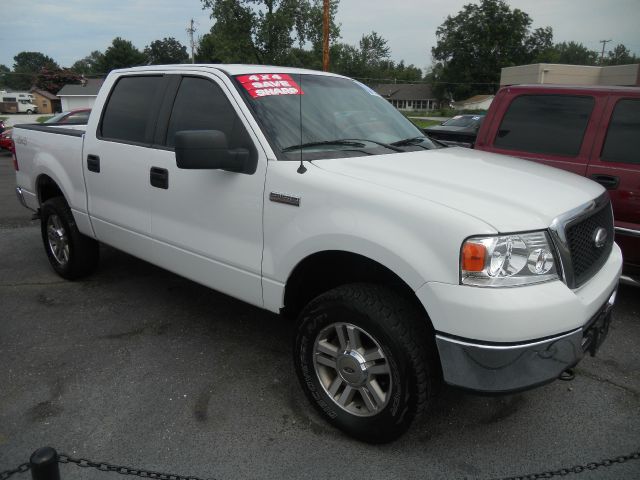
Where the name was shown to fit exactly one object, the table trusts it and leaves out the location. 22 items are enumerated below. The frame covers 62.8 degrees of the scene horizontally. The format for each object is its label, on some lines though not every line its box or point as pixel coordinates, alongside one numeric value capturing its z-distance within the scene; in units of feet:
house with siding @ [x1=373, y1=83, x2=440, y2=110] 314.76
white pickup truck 7.14
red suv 13.20
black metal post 5.22
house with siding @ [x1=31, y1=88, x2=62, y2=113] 276.00
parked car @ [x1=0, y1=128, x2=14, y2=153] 56.78
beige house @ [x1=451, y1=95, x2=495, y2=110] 240.94
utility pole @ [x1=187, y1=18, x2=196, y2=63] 174.97
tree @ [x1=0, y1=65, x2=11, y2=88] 355.36
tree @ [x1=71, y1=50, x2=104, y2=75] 352.53
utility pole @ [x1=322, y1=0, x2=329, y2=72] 52.21
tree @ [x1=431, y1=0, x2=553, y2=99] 255.70
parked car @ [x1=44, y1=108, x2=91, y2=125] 43.97
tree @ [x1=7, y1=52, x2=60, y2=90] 436.76
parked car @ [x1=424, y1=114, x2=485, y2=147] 21.25
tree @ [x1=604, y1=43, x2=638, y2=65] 338.32
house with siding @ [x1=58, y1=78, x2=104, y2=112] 207.21
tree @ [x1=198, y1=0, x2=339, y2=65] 121.49
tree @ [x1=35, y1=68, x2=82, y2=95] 279.28
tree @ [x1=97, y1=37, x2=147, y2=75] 306.12
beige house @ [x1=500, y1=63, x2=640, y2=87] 98.58
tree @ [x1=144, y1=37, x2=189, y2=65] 320.50
